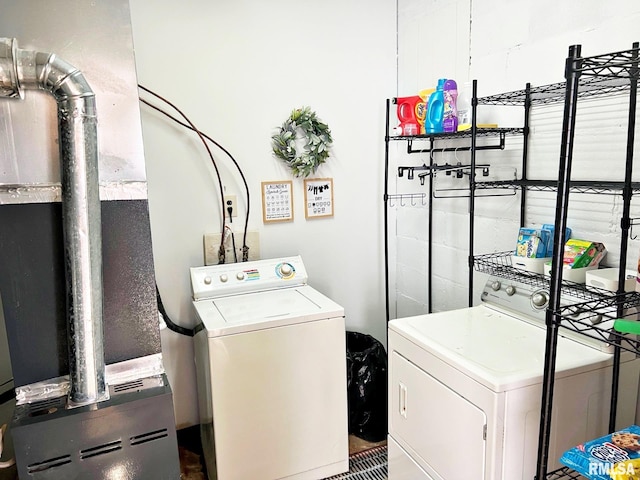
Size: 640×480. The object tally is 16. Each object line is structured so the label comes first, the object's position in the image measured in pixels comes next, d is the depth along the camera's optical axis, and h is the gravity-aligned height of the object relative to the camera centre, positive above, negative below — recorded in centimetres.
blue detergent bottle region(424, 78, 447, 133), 209 +26
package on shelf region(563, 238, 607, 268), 160 -29
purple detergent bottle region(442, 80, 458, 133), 207 +26
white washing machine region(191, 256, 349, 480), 194 -88
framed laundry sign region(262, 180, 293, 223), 260 -14
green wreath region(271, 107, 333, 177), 255 +18
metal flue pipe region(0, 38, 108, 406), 129 -5
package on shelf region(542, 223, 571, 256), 171 -24
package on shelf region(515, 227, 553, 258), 171 -27
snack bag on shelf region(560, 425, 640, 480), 111 -70
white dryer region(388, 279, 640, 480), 135 -68
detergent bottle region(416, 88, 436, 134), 224 +30
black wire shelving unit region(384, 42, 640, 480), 113 -8
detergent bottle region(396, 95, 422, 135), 229 +27
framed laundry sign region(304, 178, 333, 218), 269 -13
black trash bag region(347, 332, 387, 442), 242 -111
